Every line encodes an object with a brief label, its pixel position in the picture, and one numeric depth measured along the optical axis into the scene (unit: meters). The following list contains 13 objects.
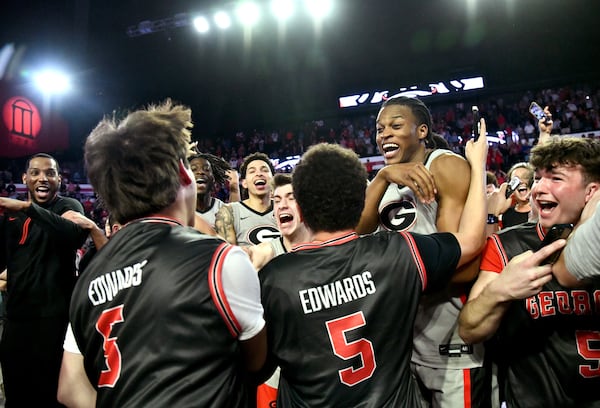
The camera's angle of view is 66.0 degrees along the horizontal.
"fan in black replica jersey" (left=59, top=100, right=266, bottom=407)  1.30
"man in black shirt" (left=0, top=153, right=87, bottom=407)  3.49
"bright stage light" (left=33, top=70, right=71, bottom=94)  17.58
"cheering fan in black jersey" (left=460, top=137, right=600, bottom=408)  1.84
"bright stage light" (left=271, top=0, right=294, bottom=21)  14.58
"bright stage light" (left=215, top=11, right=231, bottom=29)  15.24
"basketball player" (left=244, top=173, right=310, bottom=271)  2.73
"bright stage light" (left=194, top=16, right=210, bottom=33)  15.55
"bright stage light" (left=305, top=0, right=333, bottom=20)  14.66
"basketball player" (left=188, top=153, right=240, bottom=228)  4.66
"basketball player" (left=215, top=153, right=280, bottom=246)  4.28
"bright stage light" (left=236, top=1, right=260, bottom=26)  14.54
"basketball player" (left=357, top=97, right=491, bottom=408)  2.20
